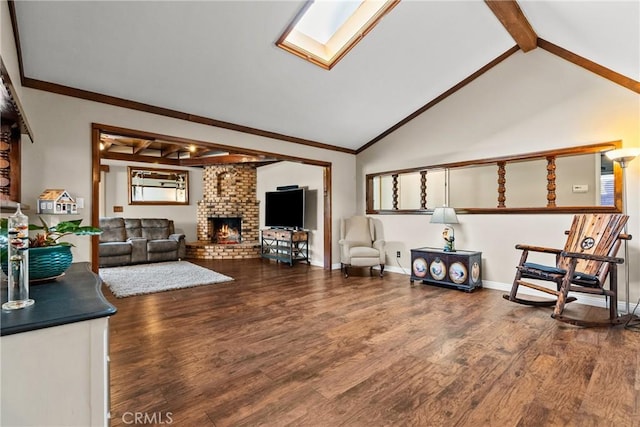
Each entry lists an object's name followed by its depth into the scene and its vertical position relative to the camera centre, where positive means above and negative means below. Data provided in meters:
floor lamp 2.94 +0.53
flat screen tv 6.14 +0.11
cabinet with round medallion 3.99 -0.75
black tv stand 6.09 -0.66
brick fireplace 7.55 +0.17
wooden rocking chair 2.81 -0.54
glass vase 1.04 -0.17
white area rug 4.07 -0.98
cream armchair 4.94 -0.51
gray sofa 5.83 -0.55
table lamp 4.22 -0.10
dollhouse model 2.78 +0.11
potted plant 1.28 -0.17
